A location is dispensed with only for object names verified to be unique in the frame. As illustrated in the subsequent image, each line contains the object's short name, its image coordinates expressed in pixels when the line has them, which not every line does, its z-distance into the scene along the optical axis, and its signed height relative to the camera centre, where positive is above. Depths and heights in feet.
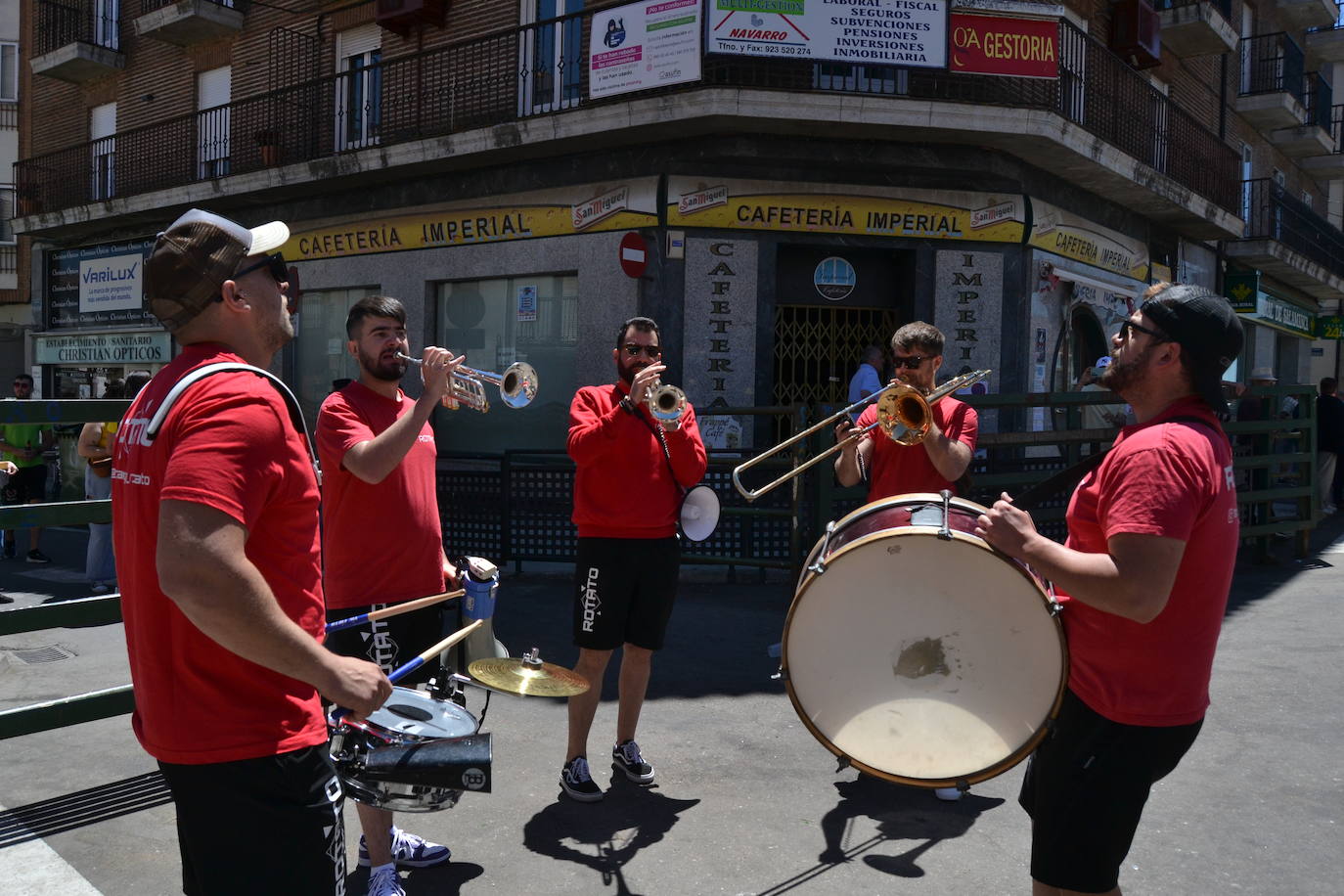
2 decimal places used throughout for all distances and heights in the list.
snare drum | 8.04 -2.39
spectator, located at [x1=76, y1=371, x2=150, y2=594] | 28.50 -2.39
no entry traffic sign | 41.45 +6.33
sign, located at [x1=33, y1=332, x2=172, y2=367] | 66.64 +3.85
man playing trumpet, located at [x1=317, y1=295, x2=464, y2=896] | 11.41 -1.09
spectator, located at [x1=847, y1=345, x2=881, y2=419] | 39.60 +1.72
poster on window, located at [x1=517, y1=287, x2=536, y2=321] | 46.96 +4.94
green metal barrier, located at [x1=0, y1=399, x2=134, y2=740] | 13.94 -2.65
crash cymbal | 9.68 -2.36
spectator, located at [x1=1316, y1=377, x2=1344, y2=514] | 49.21 +0.12
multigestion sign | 39.40 +14.45
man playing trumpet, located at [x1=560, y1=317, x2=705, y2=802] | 14.64 -1.40
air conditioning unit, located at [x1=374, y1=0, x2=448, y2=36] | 50.47 +18.69
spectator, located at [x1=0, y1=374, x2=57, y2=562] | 37.60 -2.20
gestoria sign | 41.24 +14.62
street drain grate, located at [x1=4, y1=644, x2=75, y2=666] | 22.72 -5.21
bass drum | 8.95 -1.89
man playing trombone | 15.26 -0.23
